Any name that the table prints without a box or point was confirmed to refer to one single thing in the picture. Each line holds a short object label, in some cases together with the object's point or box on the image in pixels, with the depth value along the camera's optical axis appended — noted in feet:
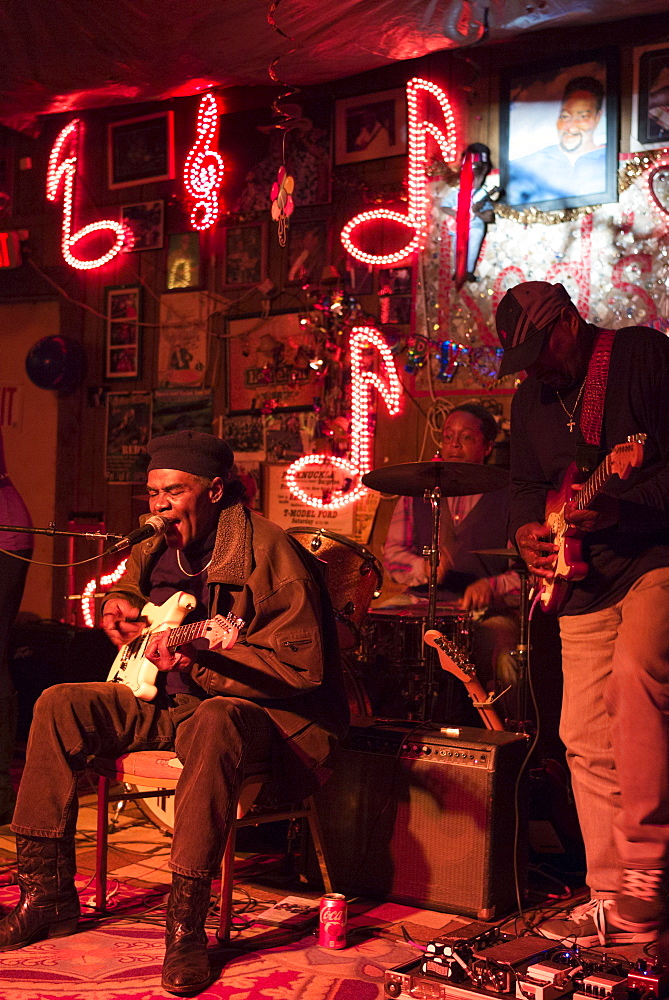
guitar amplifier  11.85
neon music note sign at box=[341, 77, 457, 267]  19.43
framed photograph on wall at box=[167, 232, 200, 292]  22.77
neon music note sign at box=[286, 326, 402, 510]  19.94
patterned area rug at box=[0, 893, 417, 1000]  9.49
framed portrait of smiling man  17.99
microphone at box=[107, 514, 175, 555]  10.63
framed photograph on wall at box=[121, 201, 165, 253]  23.26
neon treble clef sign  20.89
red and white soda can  10.65
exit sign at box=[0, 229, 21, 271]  24.82
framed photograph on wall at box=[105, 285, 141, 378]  23.50
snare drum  15.24
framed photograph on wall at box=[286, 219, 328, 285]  21.06
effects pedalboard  8.87
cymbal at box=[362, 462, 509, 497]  14.47
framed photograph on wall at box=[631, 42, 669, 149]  17.53
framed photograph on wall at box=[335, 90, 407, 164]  20.12
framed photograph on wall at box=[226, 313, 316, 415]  21.09
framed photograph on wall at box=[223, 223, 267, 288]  21.83
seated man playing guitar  9.94
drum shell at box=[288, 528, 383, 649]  14.76
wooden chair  10.66
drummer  15.75
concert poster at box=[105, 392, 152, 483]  23.21
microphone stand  10.97
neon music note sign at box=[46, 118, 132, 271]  22.98
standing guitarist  9.98
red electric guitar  9.97
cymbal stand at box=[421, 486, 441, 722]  13.92
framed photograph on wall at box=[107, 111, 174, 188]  23.03
